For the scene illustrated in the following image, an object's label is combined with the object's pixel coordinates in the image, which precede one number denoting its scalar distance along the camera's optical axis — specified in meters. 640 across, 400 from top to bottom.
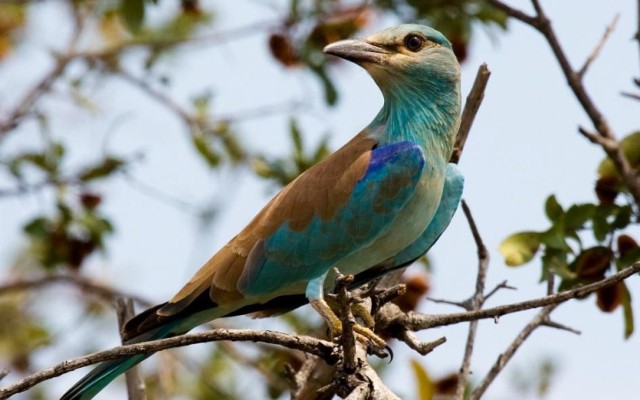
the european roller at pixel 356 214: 9.40
